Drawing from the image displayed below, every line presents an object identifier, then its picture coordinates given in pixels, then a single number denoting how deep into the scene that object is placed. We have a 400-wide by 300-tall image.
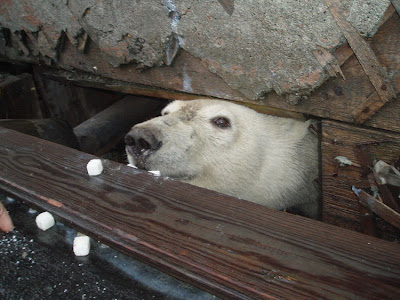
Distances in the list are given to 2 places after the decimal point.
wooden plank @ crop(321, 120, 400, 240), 0.50
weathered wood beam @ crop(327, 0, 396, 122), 0.43
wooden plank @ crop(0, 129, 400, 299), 0.28
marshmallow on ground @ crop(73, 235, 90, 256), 0.34
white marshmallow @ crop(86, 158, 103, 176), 0.43
